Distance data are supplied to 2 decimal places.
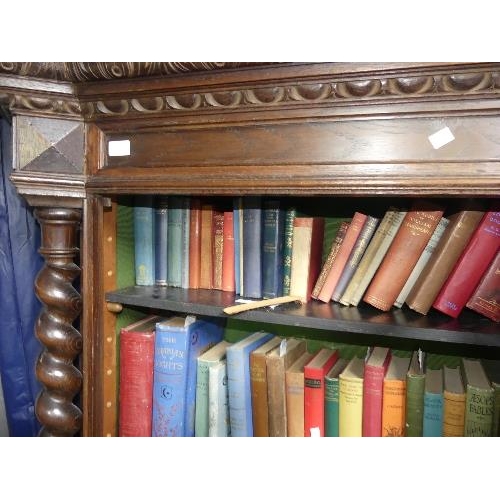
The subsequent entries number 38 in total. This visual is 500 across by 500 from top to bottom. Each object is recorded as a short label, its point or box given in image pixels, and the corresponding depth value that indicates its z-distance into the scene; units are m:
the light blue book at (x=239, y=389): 1.01
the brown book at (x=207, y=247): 1.12
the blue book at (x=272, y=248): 1.02
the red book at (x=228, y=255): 1.08
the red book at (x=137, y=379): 1.08
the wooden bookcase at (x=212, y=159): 0.73
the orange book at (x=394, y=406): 0.92
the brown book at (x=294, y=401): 0.98
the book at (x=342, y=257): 0.97
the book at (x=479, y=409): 0.84
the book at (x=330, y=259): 1.01
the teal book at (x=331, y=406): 0.97
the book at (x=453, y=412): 0.87
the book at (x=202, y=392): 1.05
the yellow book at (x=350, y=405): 0.95
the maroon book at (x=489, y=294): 0.86
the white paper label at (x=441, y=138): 0.73
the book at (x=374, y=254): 0.94
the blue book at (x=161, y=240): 1.12
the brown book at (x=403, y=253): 0.91
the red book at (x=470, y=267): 0.86
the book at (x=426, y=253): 0.91
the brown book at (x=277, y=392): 0.99
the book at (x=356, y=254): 0.97
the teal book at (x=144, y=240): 1.13
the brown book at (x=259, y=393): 1.00
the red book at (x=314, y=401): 0.97
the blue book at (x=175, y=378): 1.05
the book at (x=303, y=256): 1.02
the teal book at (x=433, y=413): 0.89
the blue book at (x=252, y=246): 1.03
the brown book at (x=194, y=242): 1.11
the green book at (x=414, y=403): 0.90
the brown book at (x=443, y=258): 0.88
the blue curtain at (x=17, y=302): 1.24
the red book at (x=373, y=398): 0.93
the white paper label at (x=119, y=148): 0.96
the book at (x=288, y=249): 1.03
